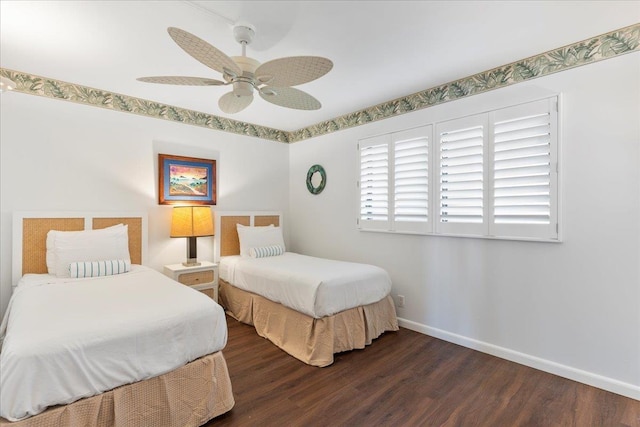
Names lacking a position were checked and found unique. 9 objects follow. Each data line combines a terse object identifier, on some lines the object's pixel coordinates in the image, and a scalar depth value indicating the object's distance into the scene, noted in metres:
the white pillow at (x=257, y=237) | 3.93
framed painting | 3.61
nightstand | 3.37
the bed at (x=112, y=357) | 1.36
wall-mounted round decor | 4.34
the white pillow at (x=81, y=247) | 2.67
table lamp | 3.46
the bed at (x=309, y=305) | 2.62
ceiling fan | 1.64
